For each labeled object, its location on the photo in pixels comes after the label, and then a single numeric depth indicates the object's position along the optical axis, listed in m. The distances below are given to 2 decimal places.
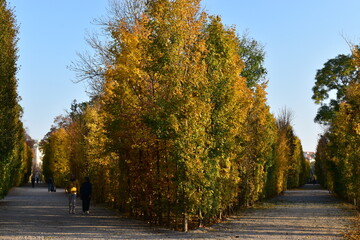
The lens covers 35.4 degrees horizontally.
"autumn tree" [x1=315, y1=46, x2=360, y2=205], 24.81
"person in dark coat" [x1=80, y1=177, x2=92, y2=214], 24.19
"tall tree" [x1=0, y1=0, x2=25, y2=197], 27.83
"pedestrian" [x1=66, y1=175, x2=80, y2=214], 24.09
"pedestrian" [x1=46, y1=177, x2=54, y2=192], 59.20
